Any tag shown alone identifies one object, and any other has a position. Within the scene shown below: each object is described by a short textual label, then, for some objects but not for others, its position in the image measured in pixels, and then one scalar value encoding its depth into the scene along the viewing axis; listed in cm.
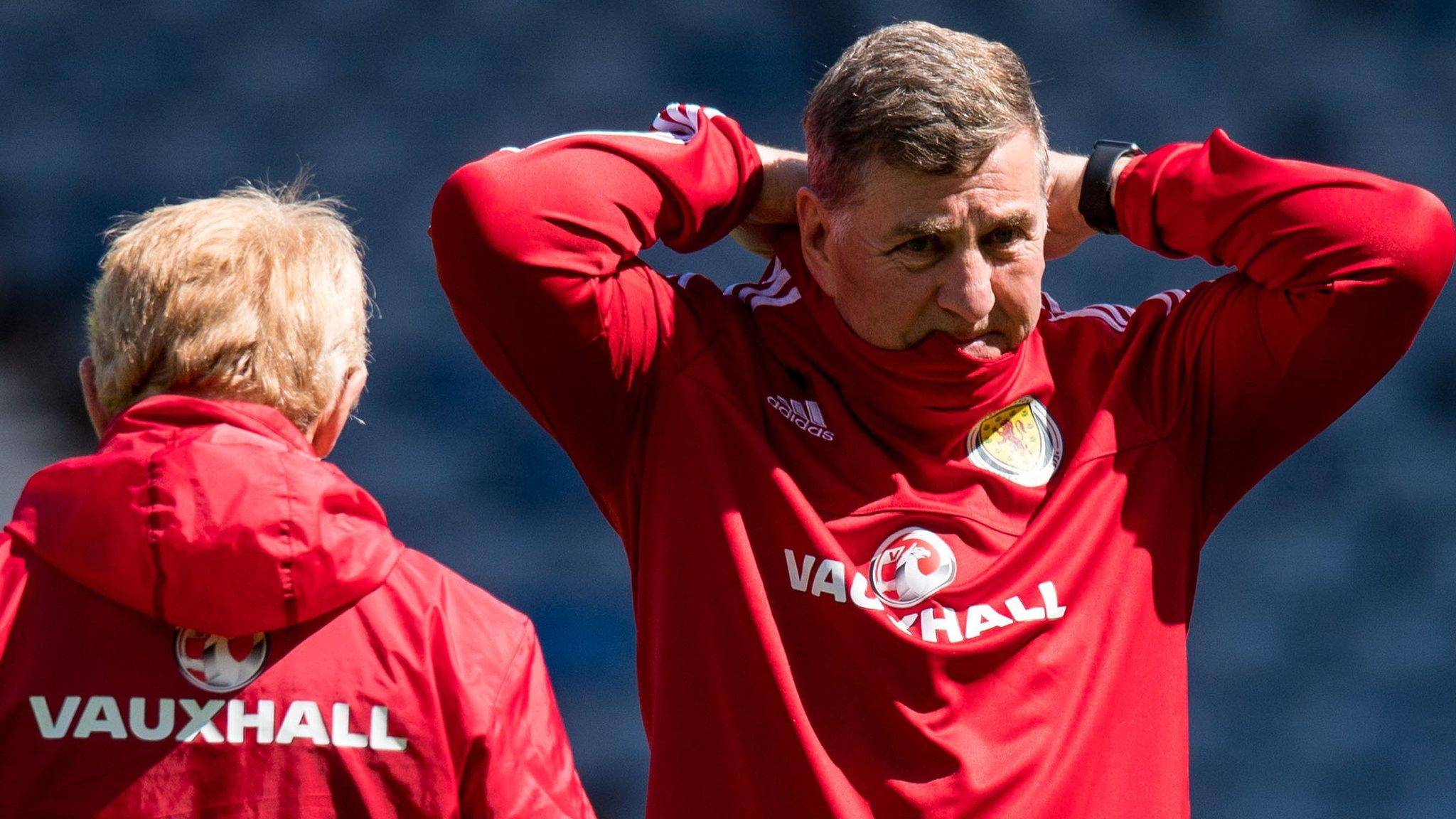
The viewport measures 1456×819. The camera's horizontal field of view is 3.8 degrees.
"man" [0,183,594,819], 1497
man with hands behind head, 1509
